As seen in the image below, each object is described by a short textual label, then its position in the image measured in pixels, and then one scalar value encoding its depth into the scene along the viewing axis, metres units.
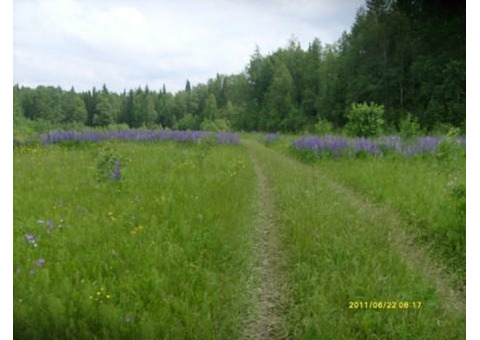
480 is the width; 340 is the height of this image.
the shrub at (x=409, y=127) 8.38
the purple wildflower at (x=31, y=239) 3.31
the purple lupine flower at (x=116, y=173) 5.93
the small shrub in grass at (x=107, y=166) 5.90
